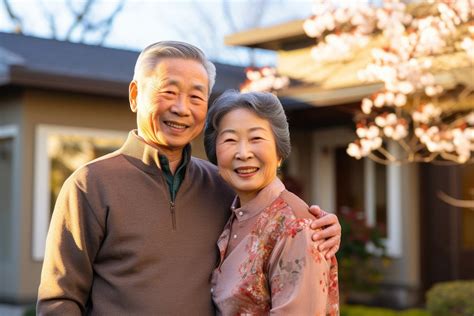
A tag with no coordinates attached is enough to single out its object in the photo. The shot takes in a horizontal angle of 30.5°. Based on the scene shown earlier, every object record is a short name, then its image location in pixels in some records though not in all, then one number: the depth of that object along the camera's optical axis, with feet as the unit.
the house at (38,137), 33.86
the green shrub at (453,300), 25.76
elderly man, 8.93
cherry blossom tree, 24.38
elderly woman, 8.64
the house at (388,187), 36.35
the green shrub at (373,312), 30.27
